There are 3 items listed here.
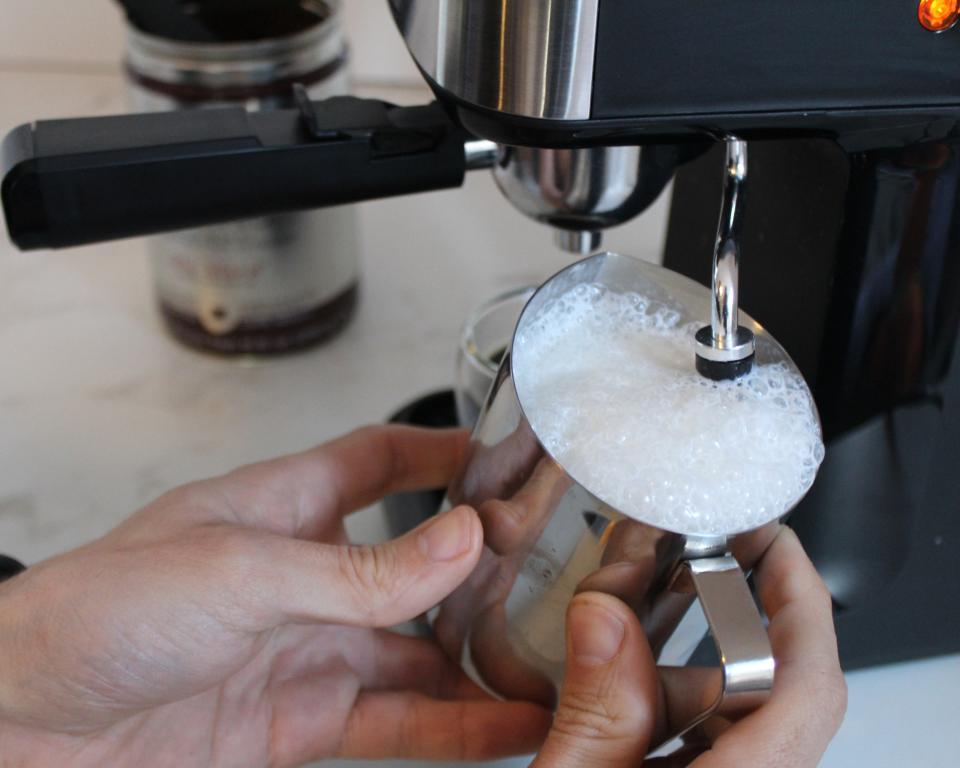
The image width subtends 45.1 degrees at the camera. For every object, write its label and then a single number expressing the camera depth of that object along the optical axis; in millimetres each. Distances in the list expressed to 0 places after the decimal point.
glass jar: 509
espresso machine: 288
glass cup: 468
